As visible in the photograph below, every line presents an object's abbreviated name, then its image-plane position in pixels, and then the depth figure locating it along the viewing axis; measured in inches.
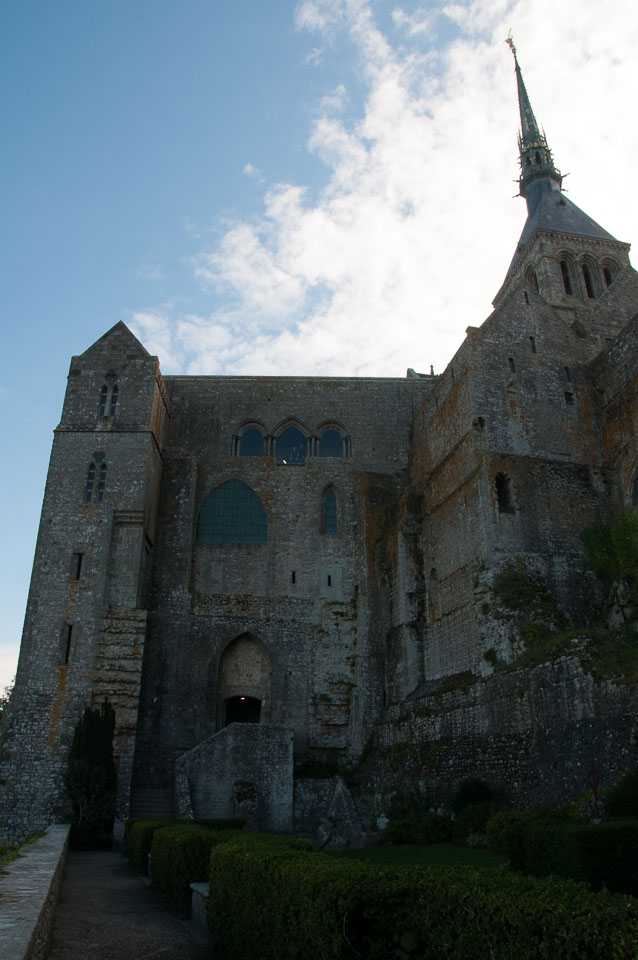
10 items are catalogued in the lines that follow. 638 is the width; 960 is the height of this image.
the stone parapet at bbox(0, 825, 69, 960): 224.1
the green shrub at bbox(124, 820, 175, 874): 566.6
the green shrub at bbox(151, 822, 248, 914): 413.4
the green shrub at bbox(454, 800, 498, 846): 613.6
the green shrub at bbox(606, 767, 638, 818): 440.5
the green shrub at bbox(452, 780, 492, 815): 650.2
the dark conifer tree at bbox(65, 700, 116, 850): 783.7
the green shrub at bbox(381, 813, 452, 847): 650.2
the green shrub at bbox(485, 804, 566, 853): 531.8
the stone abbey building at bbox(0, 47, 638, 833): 802.8
